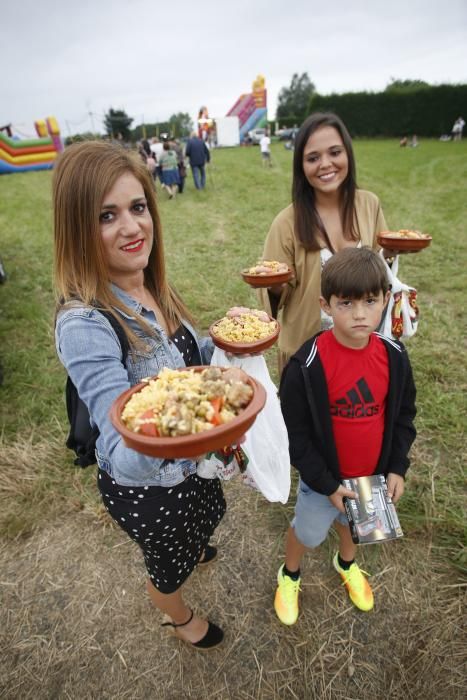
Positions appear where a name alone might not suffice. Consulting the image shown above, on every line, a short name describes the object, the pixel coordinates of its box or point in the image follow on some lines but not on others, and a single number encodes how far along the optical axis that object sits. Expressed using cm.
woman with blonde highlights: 112
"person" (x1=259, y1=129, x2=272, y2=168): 1801
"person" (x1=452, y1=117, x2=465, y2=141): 2417
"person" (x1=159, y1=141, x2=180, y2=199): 1164
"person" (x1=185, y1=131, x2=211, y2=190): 1216
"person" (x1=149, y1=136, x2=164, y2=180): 1366
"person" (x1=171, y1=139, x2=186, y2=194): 1313
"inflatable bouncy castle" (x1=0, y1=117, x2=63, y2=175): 2141
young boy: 161
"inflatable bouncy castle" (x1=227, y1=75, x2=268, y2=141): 3522
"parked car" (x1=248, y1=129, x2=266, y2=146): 3459
